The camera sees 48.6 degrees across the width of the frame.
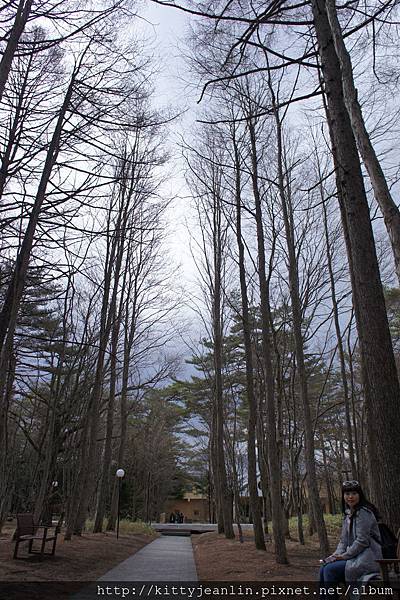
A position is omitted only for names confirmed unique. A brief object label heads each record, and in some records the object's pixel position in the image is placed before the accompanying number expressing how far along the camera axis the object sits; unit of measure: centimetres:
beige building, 3750
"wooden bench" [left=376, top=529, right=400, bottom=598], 292
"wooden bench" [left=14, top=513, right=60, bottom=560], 660
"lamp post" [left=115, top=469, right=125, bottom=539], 1509
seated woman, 329
